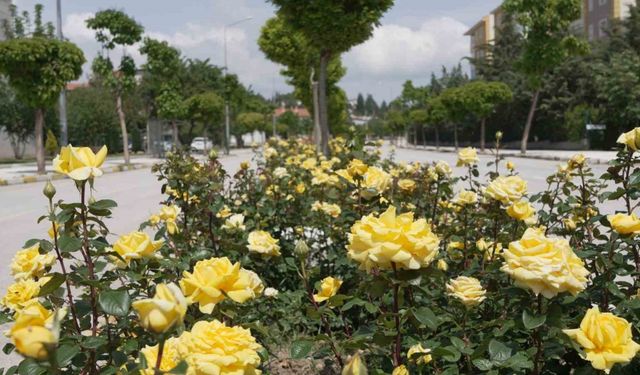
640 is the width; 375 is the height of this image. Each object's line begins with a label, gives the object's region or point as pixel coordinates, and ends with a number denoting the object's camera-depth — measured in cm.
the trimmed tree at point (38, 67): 1828
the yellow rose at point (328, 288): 195
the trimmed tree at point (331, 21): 1130
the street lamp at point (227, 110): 4398
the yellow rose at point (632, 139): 213
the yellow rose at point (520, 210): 232
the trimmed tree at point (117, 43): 2655
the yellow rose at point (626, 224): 187
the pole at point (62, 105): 2245
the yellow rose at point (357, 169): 288
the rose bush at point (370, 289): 129
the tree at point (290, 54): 1959
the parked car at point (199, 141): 5280
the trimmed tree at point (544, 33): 2678
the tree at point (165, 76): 3353
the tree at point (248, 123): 7035
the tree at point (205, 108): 3972
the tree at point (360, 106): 15699
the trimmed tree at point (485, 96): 3791
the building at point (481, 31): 7969
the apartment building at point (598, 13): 5094
